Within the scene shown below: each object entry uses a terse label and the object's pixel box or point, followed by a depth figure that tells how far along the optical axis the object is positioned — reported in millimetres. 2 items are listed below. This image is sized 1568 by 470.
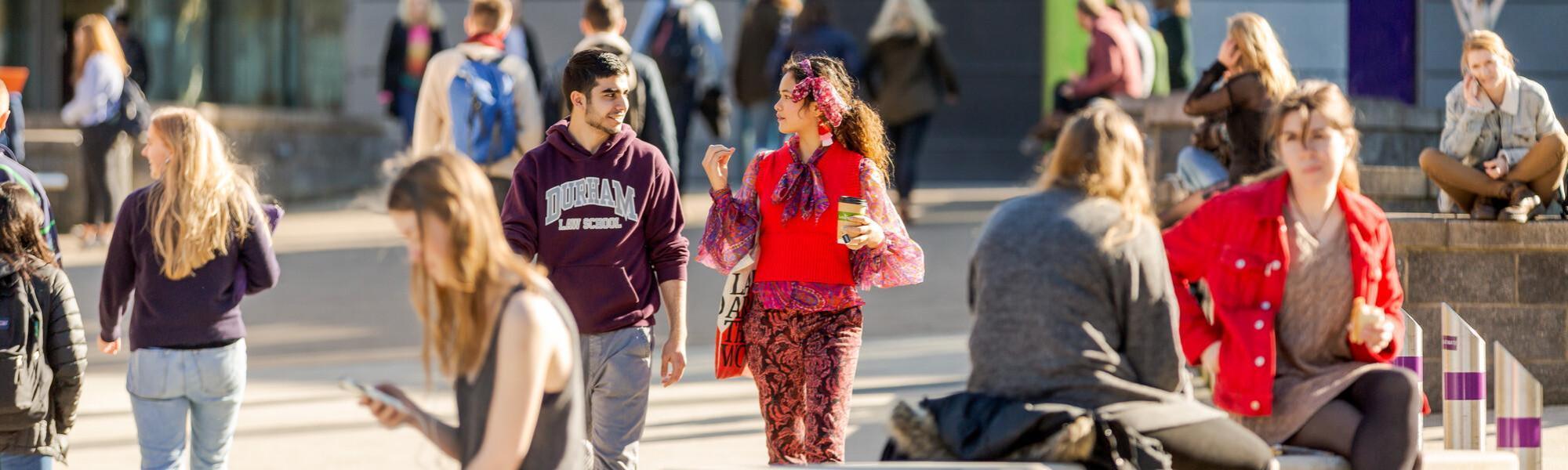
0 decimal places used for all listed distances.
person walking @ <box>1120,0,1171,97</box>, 31141
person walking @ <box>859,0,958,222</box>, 29859
